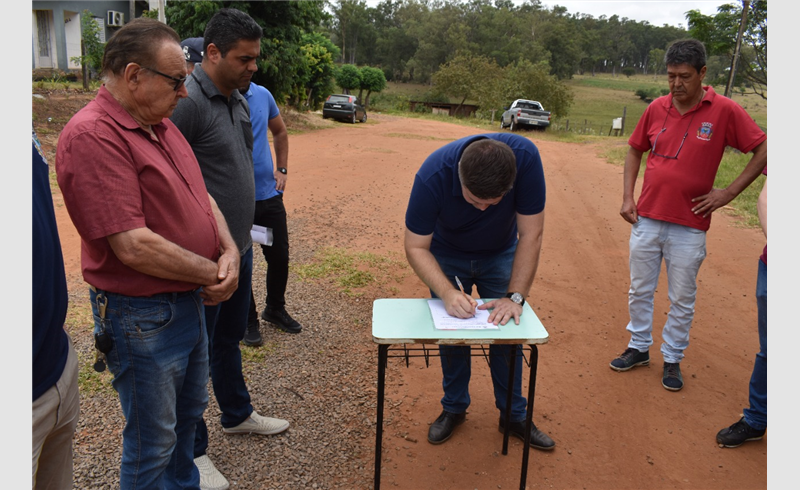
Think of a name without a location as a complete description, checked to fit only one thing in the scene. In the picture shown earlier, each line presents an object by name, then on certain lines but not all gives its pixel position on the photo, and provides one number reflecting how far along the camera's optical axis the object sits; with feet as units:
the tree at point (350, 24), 223.71
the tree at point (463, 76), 141.08
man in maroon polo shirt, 5.95
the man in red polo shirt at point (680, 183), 12.10
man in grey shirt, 9.12
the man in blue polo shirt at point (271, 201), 13.48
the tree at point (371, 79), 127.65
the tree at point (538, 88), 115.24
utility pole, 48.32
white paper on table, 8.42
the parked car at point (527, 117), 83.25
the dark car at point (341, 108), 84.02
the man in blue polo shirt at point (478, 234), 8.36
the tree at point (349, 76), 126.21
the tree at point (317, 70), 79.36
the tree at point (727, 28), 56.13
